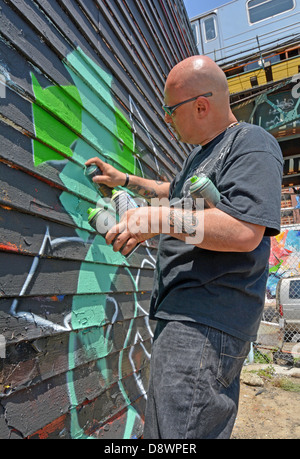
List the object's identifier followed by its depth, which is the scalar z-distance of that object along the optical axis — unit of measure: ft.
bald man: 4.02
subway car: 31.37
